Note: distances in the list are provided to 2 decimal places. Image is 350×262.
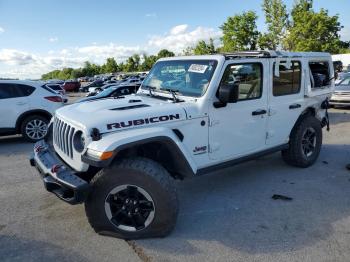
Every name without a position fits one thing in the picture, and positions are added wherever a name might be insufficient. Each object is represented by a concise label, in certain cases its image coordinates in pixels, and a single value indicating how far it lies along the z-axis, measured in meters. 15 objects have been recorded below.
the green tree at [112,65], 96.19
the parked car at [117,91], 12.56
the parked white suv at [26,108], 8.62
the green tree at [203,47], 42.12
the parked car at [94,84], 36.42
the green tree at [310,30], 33.69
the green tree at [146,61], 75.97
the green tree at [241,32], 35.44
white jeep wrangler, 3.46
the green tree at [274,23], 34.88
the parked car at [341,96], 12.34
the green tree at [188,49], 52.06
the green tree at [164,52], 74.46
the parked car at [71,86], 42.21
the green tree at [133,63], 83.00
